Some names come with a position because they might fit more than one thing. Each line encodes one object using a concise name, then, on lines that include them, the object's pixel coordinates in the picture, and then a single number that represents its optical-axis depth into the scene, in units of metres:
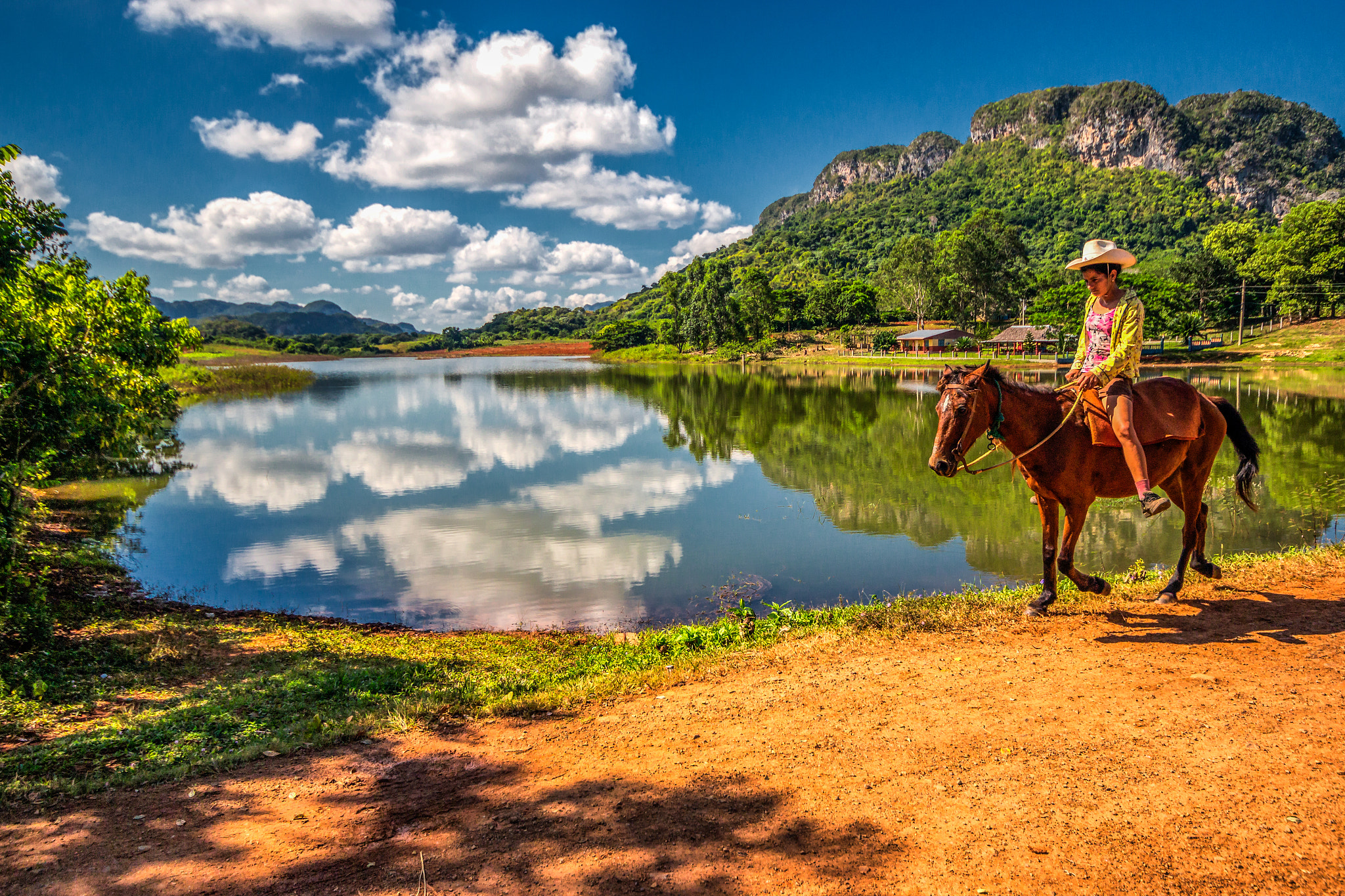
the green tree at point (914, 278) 93.88
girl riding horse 6.68
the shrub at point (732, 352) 94.56
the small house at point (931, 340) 83.06
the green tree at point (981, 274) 92.69
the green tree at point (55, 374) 6.96
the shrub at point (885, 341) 84.06
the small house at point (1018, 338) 71.56
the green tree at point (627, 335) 130.00
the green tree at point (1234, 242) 78.88
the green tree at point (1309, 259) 61.91
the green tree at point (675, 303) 112.54
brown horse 6.52
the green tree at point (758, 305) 98.75
